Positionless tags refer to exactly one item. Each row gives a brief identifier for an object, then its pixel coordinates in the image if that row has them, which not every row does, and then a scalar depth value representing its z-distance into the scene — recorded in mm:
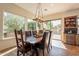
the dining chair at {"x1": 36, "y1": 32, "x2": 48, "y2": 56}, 2470
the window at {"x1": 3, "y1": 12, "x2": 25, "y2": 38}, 2132
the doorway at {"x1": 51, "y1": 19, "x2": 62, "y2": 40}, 2214
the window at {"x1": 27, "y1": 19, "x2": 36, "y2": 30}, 2230
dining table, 2420
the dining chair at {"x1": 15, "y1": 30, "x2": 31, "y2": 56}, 2269
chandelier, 2154
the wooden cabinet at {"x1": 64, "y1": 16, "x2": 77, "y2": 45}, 2301
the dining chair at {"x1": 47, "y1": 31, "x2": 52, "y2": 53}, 2350
